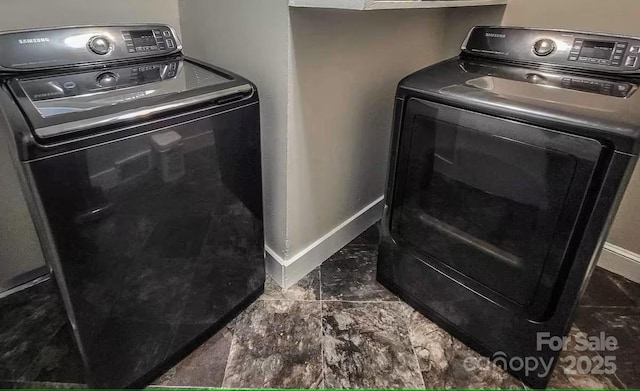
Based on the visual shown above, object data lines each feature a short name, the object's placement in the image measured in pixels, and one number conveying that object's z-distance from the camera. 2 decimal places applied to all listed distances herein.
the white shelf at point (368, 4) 0.88
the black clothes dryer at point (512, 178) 0.87
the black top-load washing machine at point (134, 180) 0.77
